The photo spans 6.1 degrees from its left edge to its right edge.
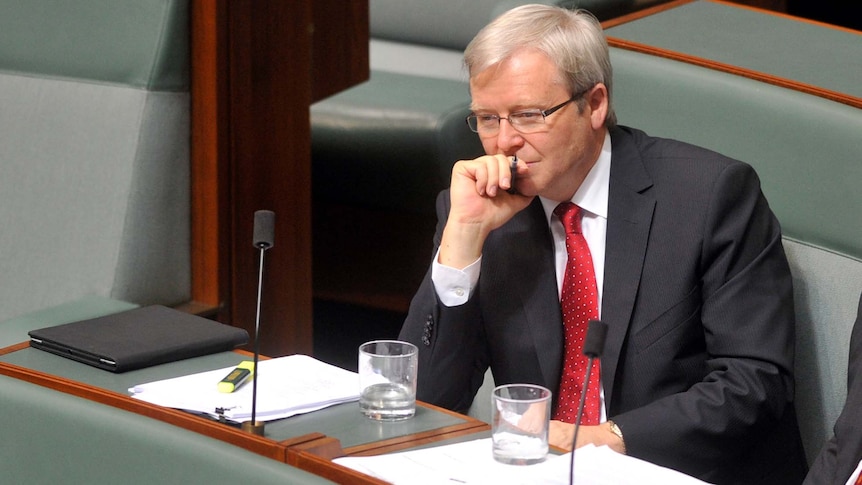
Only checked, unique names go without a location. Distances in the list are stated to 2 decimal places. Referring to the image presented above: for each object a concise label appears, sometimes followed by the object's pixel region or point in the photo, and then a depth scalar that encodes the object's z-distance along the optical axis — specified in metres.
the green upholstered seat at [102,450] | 9.74
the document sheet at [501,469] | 9.66
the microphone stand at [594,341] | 9.54
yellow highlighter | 9.96
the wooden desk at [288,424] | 9.73
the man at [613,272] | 10.18
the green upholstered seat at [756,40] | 10.76
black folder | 10.10
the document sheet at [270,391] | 9.89
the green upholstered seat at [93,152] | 10.76
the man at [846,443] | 9.94
